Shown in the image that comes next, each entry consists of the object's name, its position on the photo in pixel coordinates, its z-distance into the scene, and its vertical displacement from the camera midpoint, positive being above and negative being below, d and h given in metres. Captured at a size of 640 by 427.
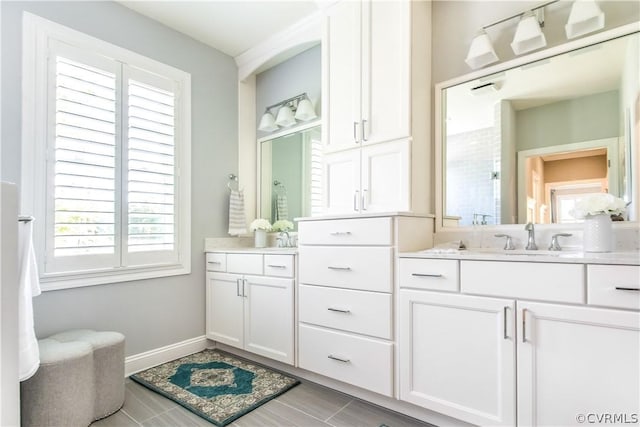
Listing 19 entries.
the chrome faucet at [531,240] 1.89 -0.13
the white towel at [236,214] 3.22 +0.03
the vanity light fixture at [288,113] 2.99 +0.95
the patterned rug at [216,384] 1.99 -1.12
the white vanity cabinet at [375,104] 2.13 +0.75
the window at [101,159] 2.16 +0.41
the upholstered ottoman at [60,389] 1.67 -0.87
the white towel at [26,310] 1.46 -0.40
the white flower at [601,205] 1.58 +0.06
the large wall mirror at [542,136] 1.74 +0.47
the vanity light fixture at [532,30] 1.75 +1.02
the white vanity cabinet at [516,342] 1.32 -0.55
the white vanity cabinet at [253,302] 2.40 -0.66
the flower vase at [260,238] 3.15 -0.19
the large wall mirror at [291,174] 2.97 +0.40
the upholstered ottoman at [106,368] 1.93 -0.88
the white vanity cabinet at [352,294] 1.91 -0.47
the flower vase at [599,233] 1.59 -0.07
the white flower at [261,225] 3.11 -0.07
